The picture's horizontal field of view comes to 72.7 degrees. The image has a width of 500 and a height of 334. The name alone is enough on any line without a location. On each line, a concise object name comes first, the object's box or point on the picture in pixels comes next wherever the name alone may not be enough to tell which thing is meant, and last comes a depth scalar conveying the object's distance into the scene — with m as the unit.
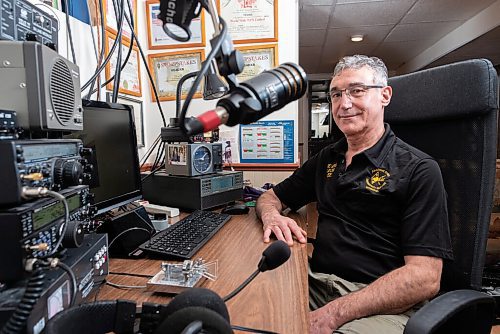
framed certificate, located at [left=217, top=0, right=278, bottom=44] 1.82
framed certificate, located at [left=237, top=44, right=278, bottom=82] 1.84
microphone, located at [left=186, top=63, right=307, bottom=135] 0.40
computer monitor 0.95
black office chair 0.88
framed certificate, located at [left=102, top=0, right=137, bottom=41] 1.45
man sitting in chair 0.93
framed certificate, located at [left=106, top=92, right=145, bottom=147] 1.75
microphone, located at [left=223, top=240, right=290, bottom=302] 0.56
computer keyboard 0.88
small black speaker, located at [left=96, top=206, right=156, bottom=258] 0.90
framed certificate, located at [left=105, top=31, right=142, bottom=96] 1.50
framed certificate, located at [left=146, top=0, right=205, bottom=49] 1.86
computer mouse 1.38
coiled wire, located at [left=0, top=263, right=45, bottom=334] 0.39
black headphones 0.37
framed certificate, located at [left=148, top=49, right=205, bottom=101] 1.90
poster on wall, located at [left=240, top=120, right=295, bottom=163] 1.90
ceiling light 3.89
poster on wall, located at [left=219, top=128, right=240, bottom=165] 1.94
